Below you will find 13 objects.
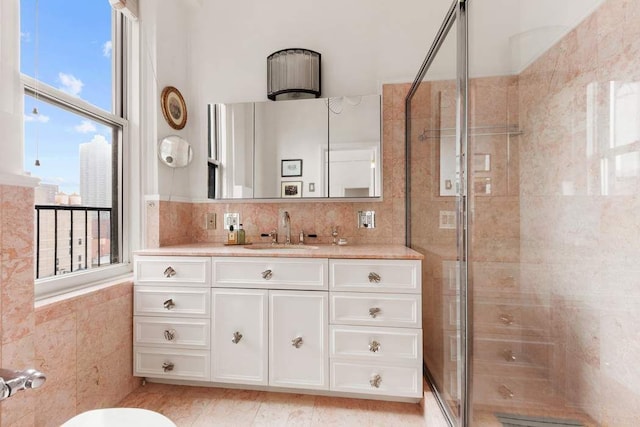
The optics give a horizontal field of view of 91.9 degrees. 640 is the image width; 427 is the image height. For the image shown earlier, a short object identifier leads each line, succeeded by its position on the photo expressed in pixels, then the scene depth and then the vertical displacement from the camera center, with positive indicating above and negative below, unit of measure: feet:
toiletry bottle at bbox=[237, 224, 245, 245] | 7.37 -0.60
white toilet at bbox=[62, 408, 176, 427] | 3.05 -2.08
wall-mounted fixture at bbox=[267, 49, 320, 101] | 7.25 +3.29
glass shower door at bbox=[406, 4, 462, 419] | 4.29 +0.04
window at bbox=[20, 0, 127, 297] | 4.78 +1.40
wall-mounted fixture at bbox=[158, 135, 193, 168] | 6.91 +1.42
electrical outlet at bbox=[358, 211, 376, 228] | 7.15 -0.14
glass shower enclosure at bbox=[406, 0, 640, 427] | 2.42 +0.01
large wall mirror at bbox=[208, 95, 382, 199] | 6.86 +1.48
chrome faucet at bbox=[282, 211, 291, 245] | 7.30 -0.28
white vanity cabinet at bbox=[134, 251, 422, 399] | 5.31 -1.99
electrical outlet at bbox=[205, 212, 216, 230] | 7.77 -0.20
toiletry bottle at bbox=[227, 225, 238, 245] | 7.36 -0.60
